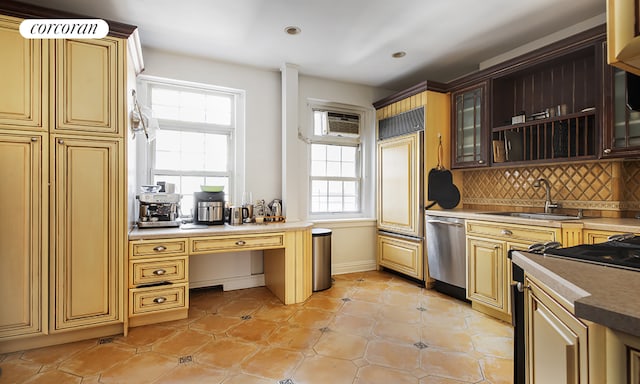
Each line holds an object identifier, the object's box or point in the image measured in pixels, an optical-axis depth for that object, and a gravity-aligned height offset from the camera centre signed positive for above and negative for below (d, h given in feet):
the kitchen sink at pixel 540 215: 8.43 -0.66
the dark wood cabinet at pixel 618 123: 7.31 +1.65
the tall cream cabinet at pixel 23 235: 7.18 -0.93
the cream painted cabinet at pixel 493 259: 8.47 -1.95
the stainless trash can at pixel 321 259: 11.56 -2.43
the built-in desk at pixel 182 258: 8.40 -1.84
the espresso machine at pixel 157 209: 9.45 -0.46
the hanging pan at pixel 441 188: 11.91 +0.20
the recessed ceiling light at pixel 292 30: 9.53 +5.00
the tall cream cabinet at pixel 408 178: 11.85 +0.64
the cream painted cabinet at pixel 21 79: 7.16 +2.68
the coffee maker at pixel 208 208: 10.64 -0.47
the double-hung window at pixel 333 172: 14.20 +1.01
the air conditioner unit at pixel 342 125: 14.12 +3.13
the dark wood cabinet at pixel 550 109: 8.46 +2.58
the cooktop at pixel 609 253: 3.16 -0.69
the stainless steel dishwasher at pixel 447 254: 10.30 -2.07
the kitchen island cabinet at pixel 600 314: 2.07 -0.85
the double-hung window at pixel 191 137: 11.42 +2.17
